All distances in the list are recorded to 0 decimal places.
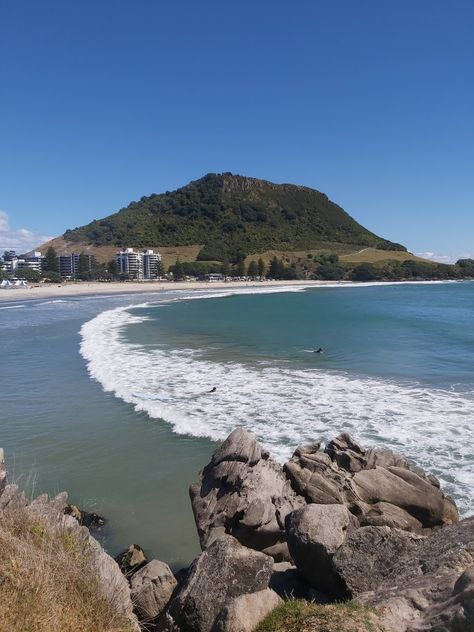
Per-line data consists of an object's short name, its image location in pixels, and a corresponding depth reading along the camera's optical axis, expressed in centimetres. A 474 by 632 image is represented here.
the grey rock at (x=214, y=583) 568
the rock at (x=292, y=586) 599
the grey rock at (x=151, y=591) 648
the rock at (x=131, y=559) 775
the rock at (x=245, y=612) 496
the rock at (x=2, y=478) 788
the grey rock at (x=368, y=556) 569
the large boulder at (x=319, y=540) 606
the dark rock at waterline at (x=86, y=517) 932
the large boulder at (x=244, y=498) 772
